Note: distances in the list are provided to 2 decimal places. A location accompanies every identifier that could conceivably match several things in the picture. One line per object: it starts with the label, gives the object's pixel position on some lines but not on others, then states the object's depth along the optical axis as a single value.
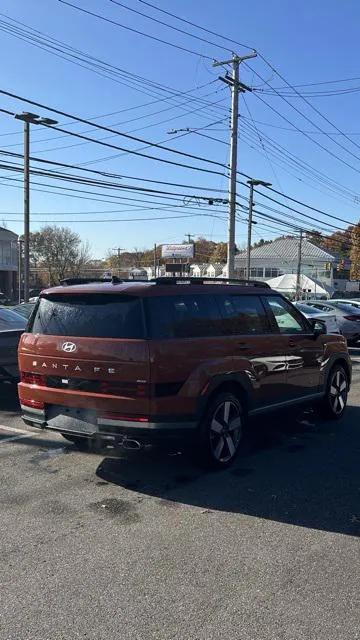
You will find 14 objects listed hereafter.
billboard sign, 86.06
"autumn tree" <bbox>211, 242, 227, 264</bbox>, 136.50
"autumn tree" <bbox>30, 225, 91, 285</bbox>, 89.50
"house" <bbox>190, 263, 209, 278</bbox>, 119.06
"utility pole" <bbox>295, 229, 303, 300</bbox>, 59.59
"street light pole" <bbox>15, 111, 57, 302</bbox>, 20.19
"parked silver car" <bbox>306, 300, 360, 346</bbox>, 19.14
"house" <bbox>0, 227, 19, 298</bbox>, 77.12
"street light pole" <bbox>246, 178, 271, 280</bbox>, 36.62
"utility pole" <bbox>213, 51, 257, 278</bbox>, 25.62
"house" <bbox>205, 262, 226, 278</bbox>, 110.84
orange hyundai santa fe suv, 5.18
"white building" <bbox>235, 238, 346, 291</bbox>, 95.88
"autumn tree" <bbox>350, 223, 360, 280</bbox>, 88.16
